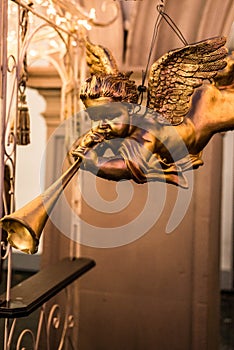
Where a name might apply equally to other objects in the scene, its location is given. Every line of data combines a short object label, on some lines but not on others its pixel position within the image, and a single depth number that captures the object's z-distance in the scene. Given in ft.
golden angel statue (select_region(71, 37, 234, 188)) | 3.57
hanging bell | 7.08
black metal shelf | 5.71
